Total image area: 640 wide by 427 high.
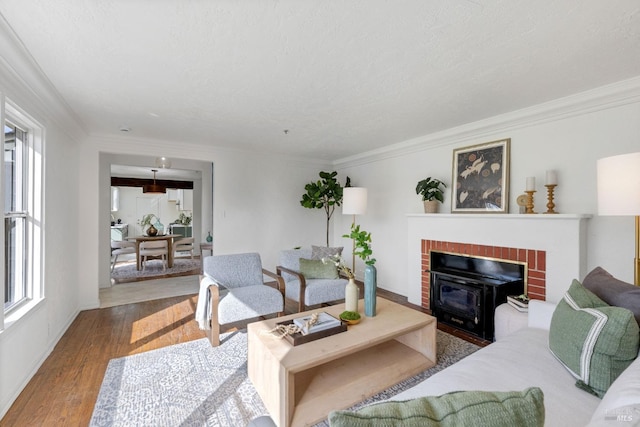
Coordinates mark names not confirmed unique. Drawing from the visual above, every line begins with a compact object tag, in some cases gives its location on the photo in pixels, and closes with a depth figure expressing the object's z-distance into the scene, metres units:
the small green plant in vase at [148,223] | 6.60
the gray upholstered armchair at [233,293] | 2.76
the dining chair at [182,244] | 6.68
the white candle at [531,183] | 2.91
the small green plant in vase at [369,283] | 2.34
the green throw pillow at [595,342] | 1.27
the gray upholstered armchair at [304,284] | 3.35
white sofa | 0.89
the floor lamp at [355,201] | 4.05
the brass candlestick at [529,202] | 2.95
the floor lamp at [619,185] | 1.70
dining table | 6.15
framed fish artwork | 3.27
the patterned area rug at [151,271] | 5.57
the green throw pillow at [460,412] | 0.55
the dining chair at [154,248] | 6.01
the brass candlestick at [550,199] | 2.80
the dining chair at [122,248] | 6.28
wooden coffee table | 1.69
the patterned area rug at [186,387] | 1.78
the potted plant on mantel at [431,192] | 3.87
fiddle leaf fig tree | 5.14
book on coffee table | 2.01
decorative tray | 1.89
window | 2.15
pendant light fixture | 7.16
